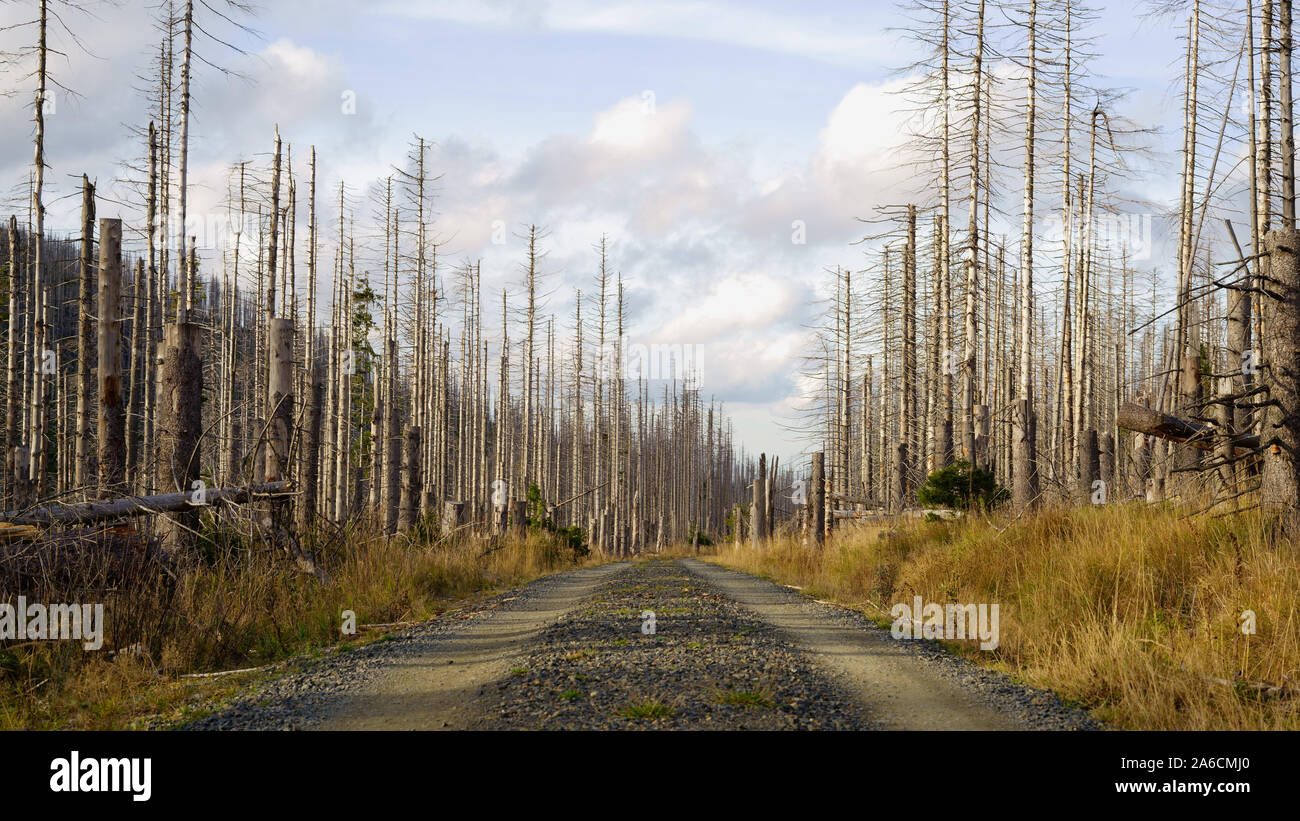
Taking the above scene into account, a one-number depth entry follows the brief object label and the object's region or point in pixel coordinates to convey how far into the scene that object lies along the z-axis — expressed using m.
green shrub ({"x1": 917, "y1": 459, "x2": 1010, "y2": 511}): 15.51
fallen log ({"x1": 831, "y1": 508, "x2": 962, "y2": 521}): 15.12
